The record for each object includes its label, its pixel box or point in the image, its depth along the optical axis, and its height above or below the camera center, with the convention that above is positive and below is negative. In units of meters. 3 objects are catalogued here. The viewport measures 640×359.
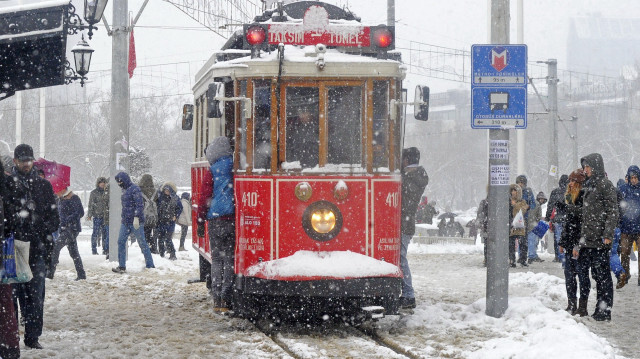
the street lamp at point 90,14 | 13.22 +2.18
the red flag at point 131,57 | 21.19 +2.33
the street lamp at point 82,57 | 16.62 +1.81
